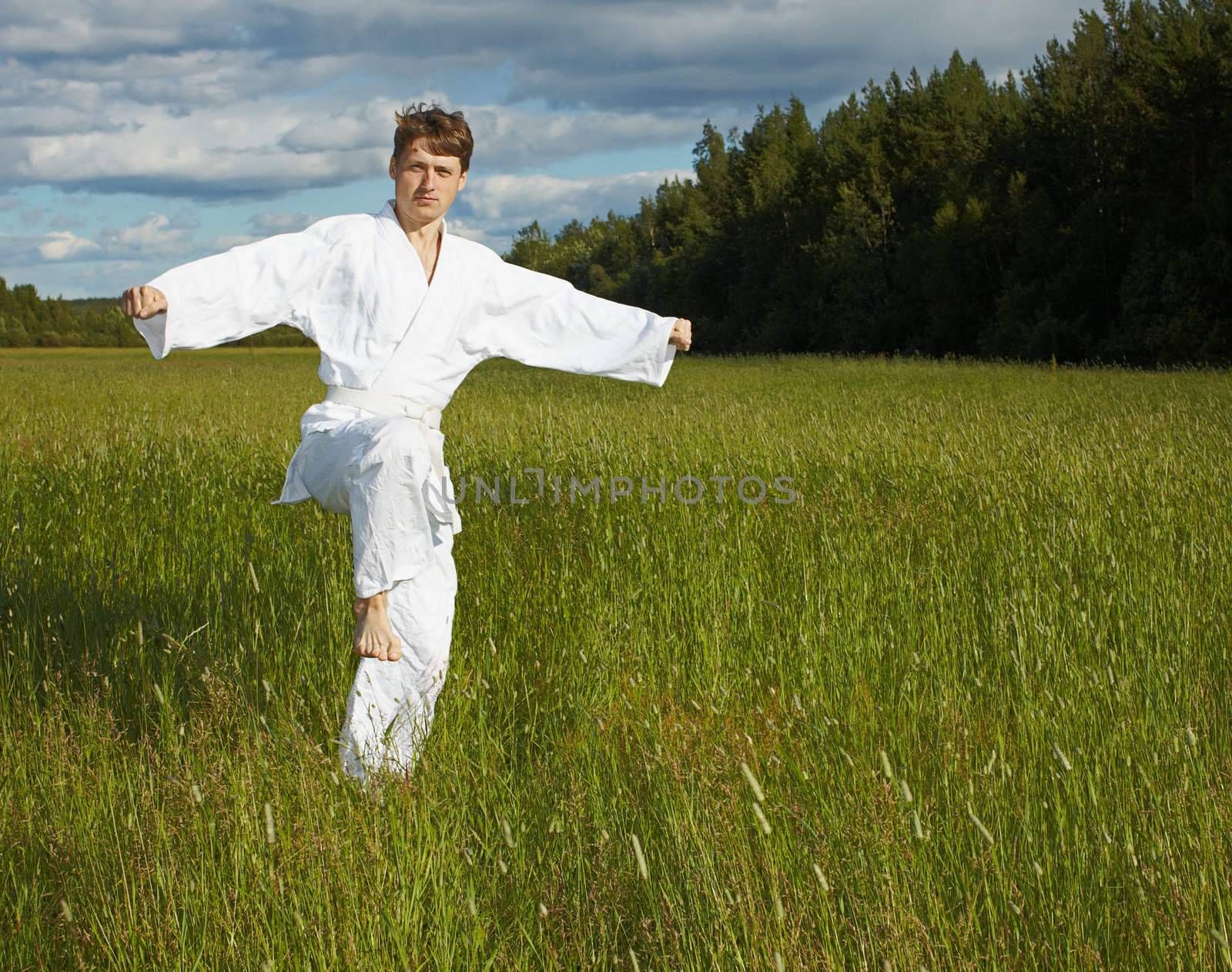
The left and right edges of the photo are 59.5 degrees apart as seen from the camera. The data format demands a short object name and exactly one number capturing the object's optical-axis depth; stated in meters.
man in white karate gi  2.94
